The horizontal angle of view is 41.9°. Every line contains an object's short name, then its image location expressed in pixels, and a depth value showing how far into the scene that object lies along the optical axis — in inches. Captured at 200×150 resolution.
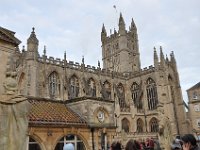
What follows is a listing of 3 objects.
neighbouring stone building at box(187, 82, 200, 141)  2109.4
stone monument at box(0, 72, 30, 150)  200.1
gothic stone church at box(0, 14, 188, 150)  602.2
